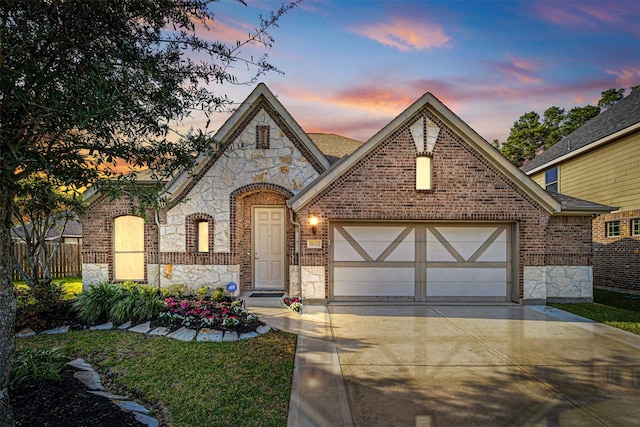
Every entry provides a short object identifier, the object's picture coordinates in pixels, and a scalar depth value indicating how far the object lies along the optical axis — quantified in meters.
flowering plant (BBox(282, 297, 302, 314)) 8.47
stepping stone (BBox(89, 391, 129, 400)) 3.86
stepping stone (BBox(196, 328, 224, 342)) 6.05
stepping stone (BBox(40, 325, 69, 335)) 6.43
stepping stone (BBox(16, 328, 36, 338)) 6.30
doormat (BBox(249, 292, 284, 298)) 10.23
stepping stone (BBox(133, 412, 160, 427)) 3.34
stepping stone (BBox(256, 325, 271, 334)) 6.53
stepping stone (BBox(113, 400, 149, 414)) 3.57
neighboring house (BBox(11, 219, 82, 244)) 24.67
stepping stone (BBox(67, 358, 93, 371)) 4.71
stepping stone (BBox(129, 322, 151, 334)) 6.49
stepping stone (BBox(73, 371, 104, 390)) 4.21
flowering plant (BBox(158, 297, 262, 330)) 6.53
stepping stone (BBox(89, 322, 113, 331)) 6.65
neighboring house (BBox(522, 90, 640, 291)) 12.44
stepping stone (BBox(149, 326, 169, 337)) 6.36
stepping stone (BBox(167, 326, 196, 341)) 6.09
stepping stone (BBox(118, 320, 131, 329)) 6.70
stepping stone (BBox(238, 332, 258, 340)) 6.18
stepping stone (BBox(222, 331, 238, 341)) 6.08
